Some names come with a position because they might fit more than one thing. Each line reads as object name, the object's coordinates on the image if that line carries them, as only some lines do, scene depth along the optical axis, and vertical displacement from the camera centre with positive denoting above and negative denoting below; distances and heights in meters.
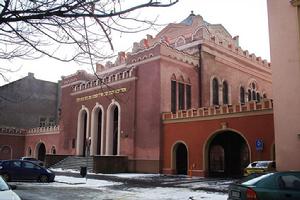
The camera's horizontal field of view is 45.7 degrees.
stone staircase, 32.97 -0.61
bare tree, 5.87 +2.37
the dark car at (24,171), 21.16 -0.91
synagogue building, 26.31 +4.11
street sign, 23.00 +0.84
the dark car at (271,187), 8.18 -0.67
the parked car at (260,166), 19.66 -0.46
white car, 7.21 -0.78
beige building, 15.00 +3.48
